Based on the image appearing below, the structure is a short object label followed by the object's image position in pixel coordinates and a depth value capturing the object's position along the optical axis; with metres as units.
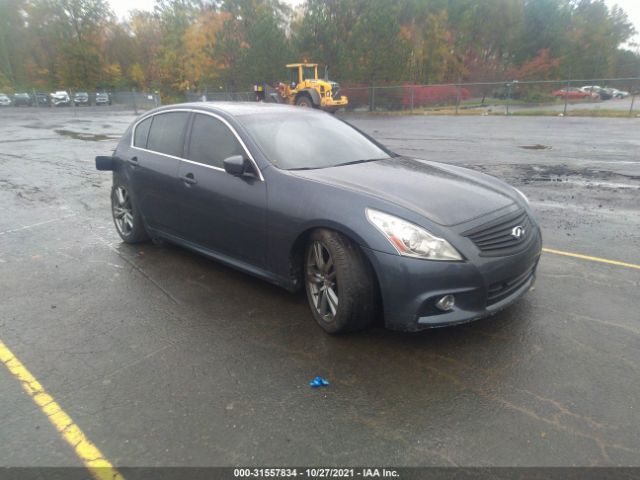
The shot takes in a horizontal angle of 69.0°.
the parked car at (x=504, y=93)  39.39
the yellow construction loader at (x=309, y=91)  27.30
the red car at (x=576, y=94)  39.28
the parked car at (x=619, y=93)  47.12
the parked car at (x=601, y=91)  39.33
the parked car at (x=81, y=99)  46.84
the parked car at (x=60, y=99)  47.07
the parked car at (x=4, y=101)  47.81
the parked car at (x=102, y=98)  47.41
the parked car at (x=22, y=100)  48.25
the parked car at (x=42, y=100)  47.81
